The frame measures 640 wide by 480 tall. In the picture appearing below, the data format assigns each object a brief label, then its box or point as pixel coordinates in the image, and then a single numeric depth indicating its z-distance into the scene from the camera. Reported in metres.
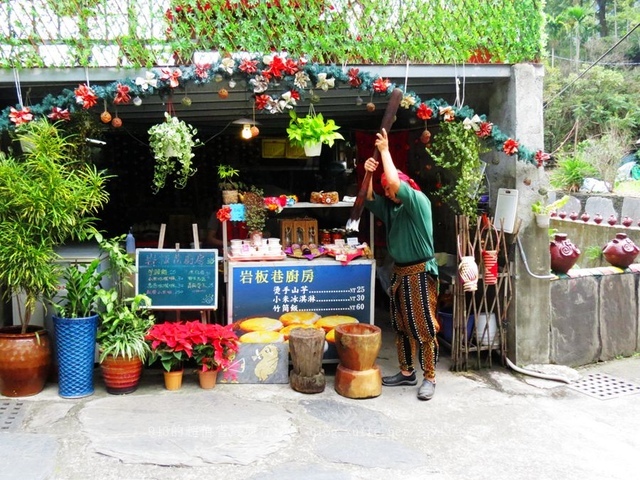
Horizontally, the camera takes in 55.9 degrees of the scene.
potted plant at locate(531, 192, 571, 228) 6.48
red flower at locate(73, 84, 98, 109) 5.39
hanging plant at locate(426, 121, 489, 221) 6.23
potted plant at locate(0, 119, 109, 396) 5.25
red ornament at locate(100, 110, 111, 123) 5.59
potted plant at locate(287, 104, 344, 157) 6.18
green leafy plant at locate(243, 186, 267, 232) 6.55
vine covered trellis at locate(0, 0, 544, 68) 5.56
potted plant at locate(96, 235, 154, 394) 5.66
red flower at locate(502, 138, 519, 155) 6.19
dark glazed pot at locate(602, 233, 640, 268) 7.60
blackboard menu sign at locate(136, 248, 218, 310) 6.29
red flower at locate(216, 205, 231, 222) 6.40
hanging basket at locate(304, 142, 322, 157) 6.30
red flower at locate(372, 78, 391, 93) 5.86
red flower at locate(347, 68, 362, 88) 5.84
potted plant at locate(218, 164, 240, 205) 6.63
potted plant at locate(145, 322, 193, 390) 5.78
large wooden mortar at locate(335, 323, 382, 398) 5.71
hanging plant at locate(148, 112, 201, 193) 5.79
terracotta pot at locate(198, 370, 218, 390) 5.92
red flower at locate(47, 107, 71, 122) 5.49
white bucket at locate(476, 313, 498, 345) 6.68
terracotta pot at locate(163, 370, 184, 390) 5.88
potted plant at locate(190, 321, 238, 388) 5.85
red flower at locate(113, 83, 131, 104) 5.47
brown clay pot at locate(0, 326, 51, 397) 5.49
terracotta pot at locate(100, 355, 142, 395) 5.68
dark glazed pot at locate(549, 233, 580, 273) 6.93
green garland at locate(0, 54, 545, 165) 5.48
